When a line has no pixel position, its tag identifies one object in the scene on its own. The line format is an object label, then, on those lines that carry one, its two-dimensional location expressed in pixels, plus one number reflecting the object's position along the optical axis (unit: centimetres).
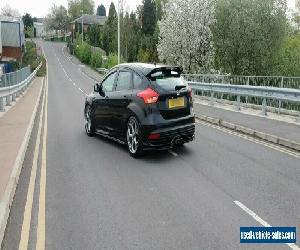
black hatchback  909
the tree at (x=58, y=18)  16360
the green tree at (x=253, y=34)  3619
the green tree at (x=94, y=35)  10477
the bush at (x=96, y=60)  6949
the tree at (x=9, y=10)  16400
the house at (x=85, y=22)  14296
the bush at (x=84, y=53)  8444
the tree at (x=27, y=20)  16956
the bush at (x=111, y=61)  5314
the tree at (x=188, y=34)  3959
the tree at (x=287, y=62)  3481
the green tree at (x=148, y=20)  9751
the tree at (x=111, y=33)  8494
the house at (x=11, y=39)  3388
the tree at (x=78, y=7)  16738
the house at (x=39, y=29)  19404
